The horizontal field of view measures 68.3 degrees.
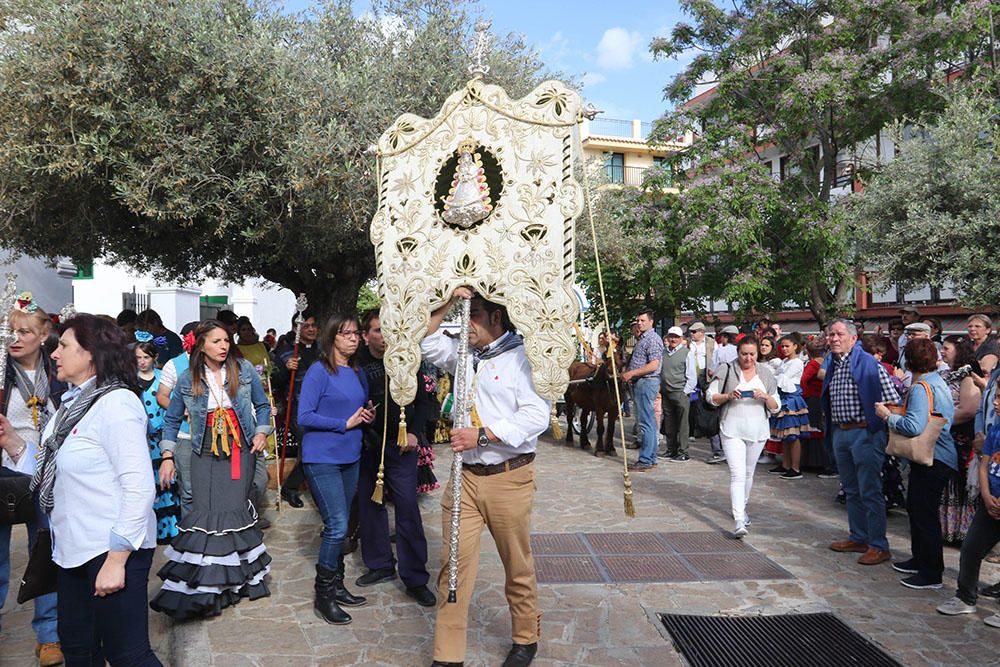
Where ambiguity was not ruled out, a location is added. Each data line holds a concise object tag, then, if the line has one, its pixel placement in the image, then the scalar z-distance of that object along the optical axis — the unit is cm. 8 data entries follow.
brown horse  1132
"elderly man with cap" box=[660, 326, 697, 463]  1069
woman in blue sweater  477
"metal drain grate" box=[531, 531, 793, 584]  565
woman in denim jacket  476
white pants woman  664
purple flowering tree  1462
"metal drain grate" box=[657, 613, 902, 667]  424
